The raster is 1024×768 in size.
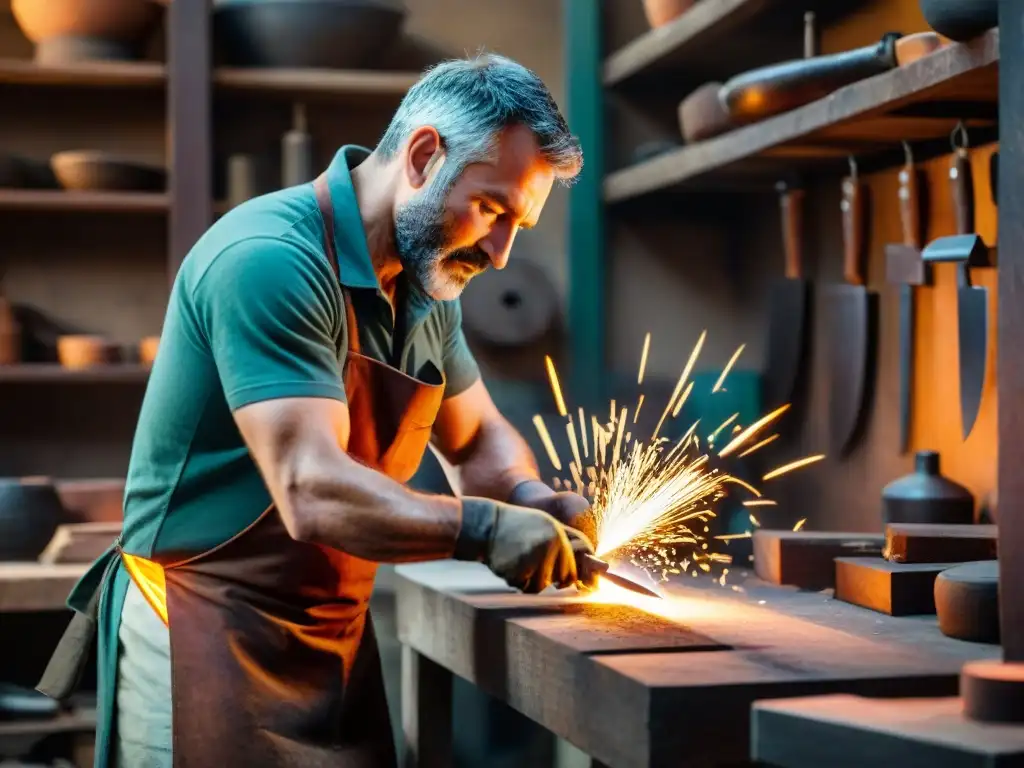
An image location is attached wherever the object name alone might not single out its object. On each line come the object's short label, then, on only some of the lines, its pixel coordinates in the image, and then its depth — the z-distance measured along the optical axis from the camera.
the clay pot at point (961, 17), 2.05
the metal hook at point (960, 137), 2.66
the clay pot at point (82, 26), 3.95
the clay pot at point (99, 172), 3.94
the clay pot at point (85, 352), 3.93
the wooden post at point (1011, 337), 1.75
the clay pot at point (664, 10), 3.58
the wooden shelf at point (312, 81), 4.04
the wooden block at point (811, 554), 2.62
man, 1.87
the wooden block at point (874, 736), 1.39
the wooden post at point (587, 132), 4.02
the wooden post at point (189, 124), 3.96
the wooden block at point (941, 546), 2.37
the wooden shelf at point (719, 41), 3.34
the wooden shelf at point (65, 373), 3.91
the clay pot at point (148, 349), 3.98
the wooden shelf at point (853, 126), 2.23
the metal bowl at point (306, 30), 4.02
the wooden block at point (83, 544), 3.58
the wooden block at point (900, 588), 2.29
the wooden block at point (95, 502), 3.79
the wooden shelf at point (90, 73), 3.93
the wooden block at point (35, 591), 3.42
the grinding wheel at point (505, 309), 4.08
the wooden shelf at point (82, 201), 3.91
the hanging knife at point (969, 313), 2.55
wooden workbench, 1.68
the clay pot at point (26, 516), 3.64
